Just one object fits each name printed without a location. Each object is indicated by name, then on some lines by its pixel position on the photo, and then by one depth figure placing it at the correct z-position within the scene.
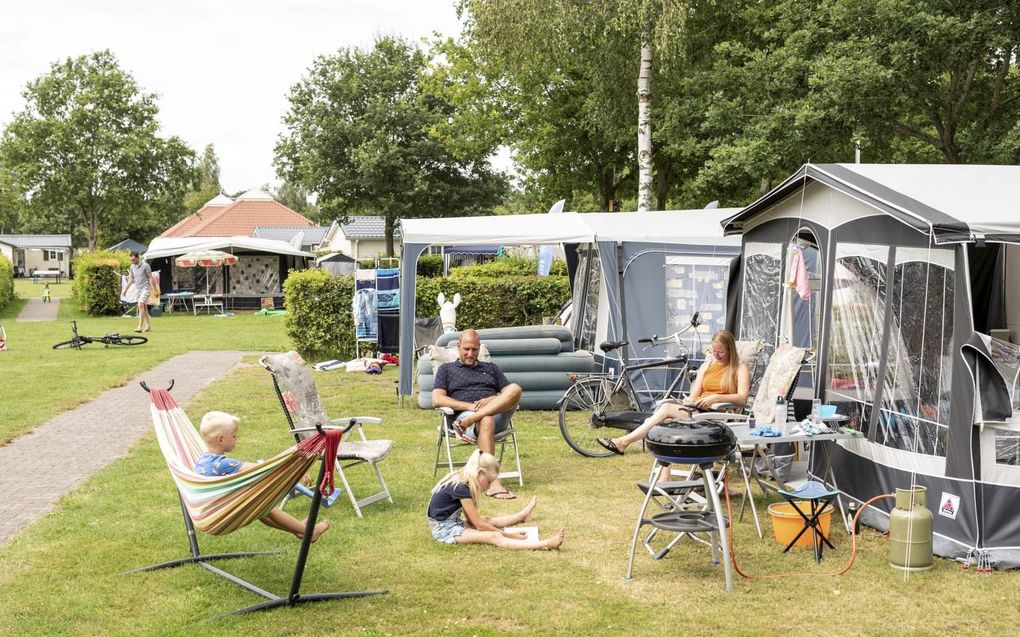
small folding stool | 5.42
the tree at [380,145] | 32.44
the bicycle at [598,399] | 8.34
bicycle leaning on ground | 16.58
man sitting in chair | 7.05
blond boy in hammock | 4.79
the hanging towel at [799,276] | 7.04
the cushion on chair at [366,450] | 6.41
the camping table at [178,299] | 26.77
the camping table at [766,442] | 5.84
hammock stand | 4.54
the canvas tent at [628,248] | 10.70
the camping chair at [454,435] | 7.17
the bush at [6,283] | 26.94
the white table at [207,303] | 27.44
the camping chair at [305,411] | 6.43
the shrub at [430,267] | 29.95
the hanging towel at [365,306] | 14.00
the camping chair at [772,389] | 6.49
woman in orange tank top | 7.23
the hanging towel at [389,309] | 13.70
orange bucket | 5.66
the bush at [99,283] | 24.25
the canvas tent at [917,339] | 5.25
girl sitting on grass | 5.59
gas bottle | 5.14
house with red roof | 27.14
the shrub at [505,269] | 20.06
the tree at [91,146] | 37.53
